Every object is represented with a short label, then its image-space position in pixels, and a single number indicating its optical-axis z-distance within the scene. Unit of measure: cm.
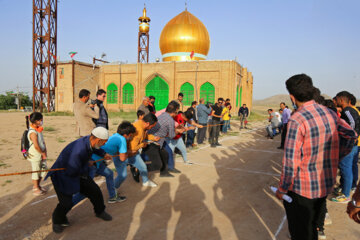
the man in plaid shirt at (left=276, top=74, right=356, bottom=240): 221
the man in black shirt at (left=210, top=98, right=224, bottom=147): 990
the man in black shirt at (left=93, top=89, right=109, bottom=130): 587
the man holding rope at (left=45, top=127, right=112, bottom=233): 330
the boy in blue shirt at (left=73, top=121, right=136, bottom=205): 416
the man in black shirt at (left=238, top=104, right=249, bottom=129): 1672
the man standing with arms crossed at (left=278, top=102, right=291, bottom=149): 974
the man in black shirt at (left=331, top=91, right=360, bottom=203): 436
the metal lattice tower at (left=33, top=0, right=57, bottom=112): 2886
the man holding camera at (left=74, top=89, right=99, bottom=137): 554
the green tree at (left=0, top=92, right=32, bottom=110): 4803
